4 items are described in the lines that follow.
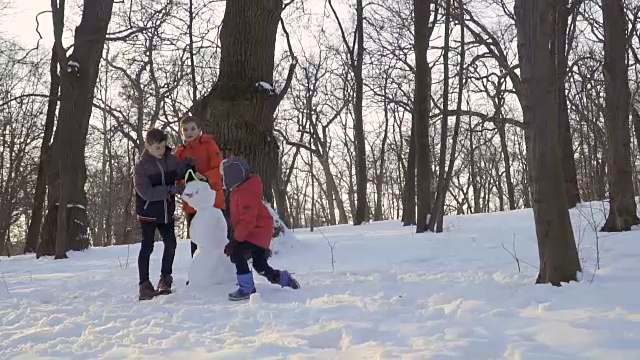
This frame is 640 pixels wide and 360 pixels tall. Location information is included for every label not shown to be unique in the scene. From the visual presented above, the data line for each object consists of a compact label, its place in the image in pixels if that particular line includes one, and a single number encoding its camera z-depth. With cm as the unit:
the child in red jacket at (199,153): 593
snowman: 541
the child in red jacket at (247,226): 498
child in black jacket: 543
